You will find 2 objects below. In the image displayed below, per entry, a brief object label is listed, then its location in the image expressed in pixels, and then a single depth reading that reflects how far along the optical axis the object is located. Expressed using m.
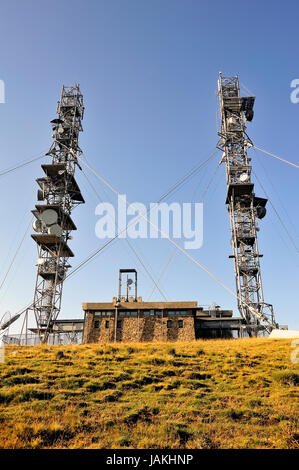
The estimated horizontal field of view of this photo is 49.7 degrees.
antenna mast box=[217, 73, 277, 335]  40.75
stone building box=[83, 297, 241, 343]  34.25
